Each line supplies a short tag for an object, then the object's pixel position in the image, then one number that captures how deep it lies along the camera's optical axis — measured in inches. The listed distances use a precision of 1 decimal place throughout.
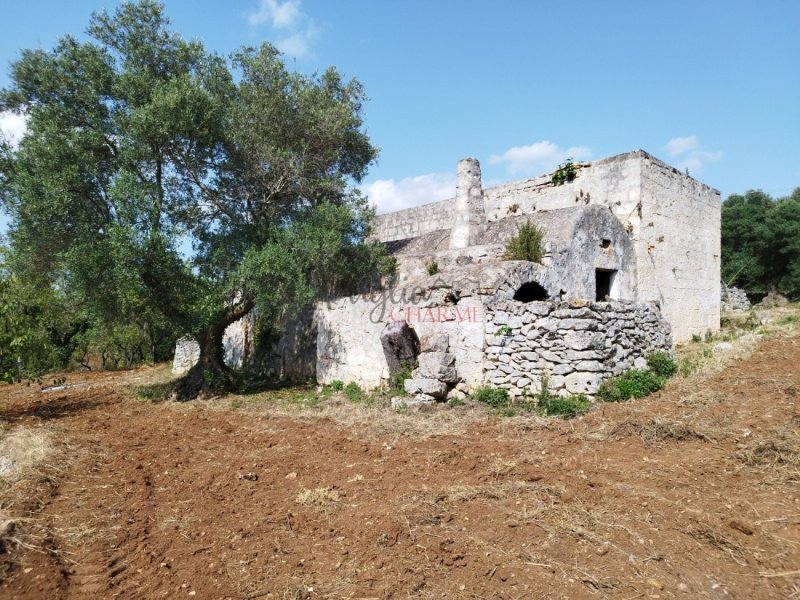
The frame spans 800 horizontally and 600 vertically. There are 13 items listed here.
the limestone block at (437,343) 403.4
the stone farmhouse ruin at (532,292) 366.9
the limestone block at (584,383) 347.3
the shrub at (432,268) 527.8
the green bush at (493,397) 366.6
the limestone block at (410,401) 387.9
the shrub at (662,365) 394.3
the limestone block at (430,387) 386.6
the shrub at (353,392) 462.6
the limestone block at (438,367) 390.6
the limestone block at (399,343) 428.5
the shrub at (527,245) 472.1
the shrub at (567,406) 330.6
